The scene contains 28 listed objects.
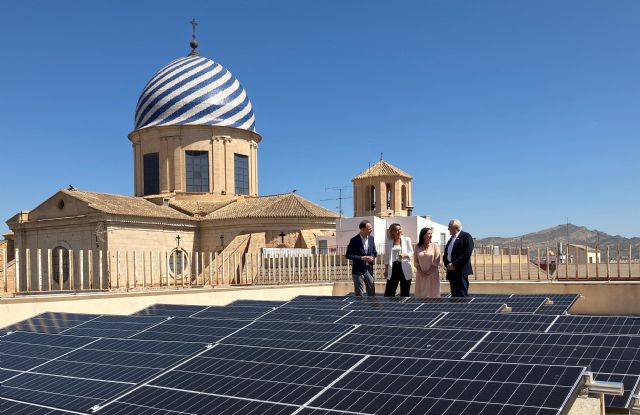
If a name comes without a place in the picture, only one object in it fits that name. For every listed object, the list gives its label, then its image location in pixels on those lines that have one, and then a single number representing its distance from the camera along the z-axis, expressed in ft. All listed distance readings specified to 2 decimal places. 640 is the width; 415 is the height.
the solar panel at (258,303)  26.20
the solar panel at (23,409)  13.08
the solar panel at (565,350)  14.14
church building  111.75
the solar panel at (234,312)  22.80
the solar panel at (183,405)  11.79
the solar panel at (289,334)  17.03
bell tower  146.41
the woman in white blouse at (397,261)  33.73
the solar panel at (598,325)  17.88
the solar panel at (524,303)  23.54
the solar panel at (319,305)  24.51
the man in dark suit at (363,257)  35.50
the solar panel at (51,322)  23.82
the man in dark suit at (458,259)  32.19
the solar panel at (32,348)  18.39
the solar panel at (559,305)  22.62
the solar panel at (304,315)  21.52
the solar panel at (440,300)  25.49
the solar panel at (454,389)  10.47
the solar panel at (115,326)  21.30
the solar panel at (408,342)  15.12
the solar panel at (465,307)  22.86
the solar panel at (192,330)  18.88
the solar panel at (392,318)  19.71
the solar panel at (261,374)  12.70
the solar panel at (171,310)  24.80
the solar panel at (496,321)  18.97
